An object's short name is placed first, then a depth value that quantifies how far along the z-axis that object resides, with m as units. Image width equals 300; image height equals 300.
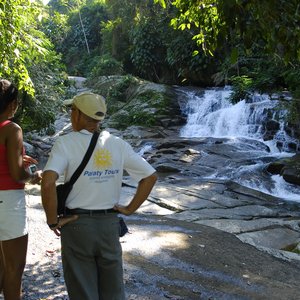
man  2.41
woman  2.63
